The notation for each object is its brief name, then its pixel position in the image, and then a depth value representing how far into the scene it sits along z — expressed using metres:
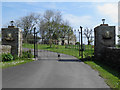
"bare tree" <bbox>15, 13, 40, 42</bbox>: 49.00
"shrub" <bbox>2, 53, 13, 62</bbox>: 12.79
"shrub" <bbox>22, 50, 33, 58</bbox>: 15.54
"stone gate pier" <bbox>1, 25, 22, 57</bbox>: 14.55
